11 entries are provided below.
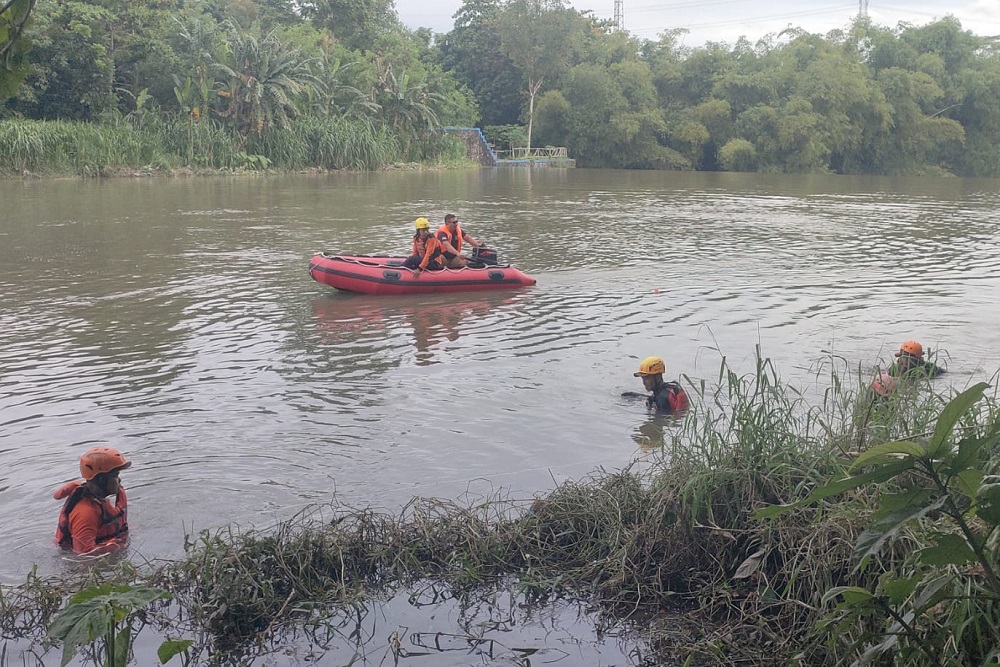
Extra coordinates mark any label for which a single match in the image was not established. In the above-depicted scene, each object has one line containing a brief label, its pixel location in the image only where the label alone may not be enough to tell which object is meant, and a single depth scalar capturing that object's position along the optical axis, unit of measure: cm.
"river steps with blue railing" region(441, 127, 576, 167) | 4341
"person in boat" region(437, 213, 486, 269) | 1161
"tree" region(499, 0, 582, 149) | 4709
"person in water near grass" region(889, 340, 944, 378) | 598
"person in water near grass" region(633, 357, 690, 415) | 668
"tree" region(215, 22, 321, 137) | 2969
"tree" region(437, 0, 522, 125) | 5041
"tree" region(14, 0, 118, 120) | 2689
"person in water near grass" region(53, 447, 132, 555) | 454
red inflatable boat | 1108
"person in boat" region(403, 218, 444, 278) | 1128
